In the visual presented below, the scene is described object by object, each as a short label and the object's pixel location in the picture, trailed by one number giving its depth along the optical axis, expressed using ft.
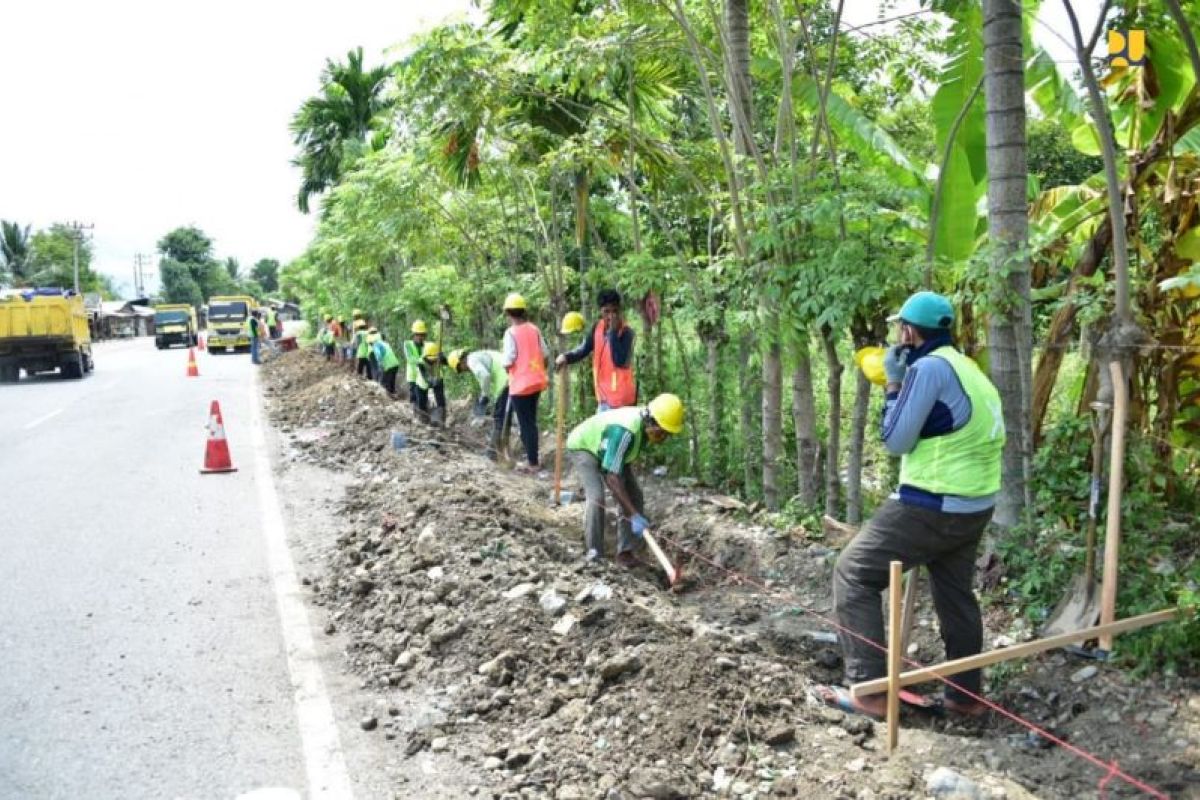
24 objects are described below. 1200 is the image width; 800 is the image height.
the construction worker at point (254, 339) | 112.25
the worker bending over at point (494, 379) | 39.37
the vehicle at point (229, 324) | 143.23
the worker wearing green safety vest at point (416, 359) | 47.75
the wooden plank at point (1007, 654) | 13.28
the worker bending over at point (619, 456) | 21.25
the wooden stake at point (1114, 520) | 14.53
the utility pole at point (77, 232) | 270.81
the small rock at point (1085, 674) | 14.94
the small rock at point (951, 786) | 11.30
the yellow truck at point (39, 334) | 85.40
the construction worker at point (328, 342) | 101.83
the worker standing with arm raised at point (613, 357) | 27.86
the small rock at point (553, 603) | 18.04
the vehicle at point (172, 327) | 165.68
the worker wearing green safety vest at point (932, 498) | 14.12
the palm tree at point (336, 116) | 103.24
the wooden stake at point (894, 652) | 12.05
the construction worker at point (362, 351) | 67.00
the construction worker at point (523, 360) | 35.01
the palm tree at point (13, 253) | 253.85
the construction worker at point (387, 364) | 58.08
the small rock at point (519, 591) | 18.90
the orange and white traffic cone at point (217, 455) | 37.58
